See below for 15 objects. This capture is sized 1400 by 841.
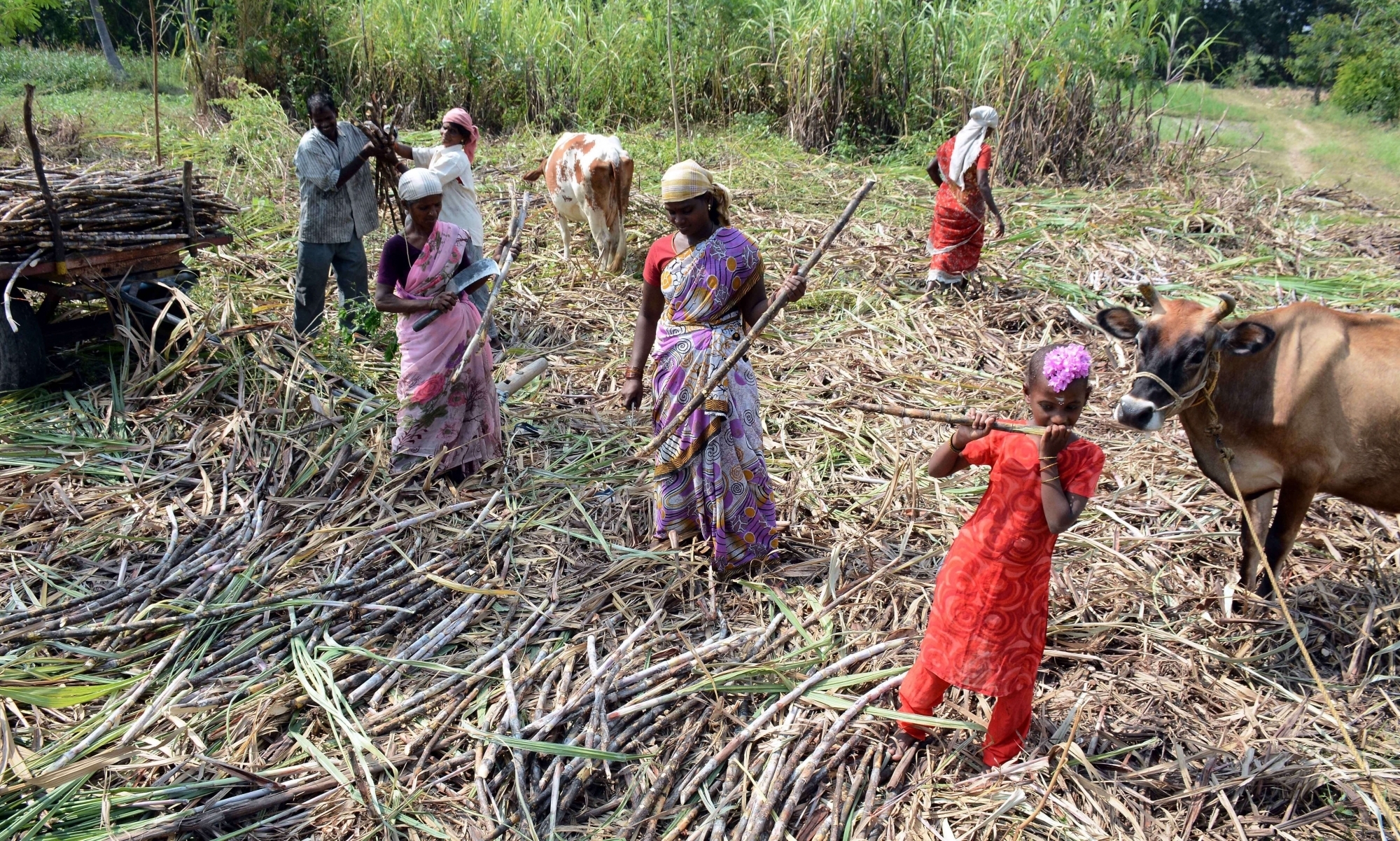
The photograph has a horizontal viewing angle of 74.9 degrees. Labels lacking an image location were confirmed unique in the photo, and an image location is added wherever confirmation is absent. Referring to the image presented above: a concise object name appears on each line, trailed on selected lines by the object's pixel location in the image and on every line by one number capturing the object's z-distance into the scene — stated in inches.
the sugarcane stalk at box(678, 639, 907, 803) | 103.7
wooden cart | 183.9
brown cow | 120.3
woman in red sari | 238.4
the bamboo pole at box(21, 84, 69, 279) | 166.2
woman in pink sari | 153.9
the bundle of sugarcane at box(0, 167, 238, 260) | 174.7
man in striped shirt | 203.5
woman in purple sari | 125.8
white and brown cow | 259.8
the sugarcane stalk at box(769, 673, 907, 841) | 98.1
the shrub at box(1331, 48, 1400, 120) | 615.2
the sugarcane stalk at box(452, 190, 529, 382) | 148.8
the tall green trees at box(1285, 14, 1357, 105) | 737.6
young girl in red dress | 87.7
